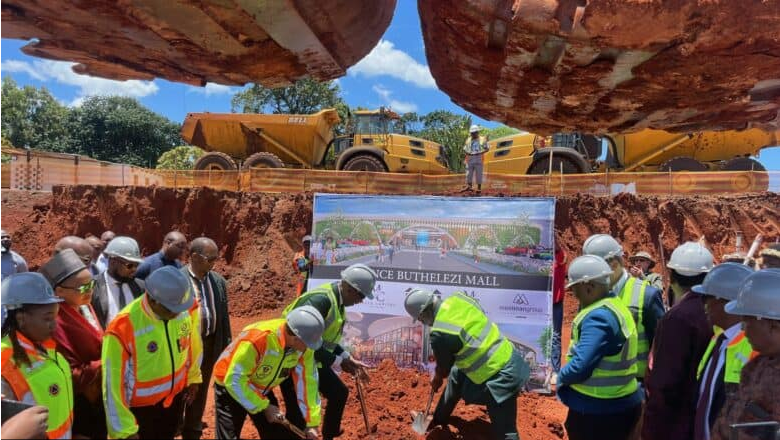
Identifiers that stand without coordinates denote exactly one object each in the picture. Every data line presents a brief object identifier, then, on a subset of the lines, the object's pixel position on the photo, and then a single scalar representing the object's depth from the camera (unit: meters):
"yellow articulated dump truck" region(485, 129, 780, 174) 14.37
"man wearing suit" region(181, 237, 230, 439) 4.34
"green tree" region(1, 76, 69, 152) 37.78
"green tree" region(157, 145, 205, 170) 36.78
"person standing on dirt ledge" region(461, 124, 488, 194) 12.17
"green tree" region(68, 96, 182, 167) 40.78
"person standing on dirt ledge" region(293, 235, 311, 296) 7.25
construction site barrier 13.52
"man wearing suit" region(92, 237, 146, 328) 3.69
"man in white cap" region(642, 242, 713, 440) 2.69
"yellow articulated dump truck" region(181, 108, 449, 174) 16.33
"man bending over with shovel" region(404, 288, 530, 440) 3.79
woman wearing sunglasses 2.65
